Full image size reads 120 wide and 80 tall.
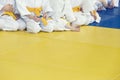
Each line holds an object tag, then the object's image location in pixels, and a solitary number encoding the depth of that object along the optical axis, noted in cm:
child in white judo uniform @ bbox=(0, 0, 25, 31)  545
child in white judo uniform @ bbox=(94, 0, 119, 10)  834
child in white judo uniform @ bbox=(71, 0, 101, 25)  636
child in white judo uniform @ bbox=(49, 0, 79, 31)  576
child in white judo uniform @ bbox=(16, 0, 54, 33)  548
